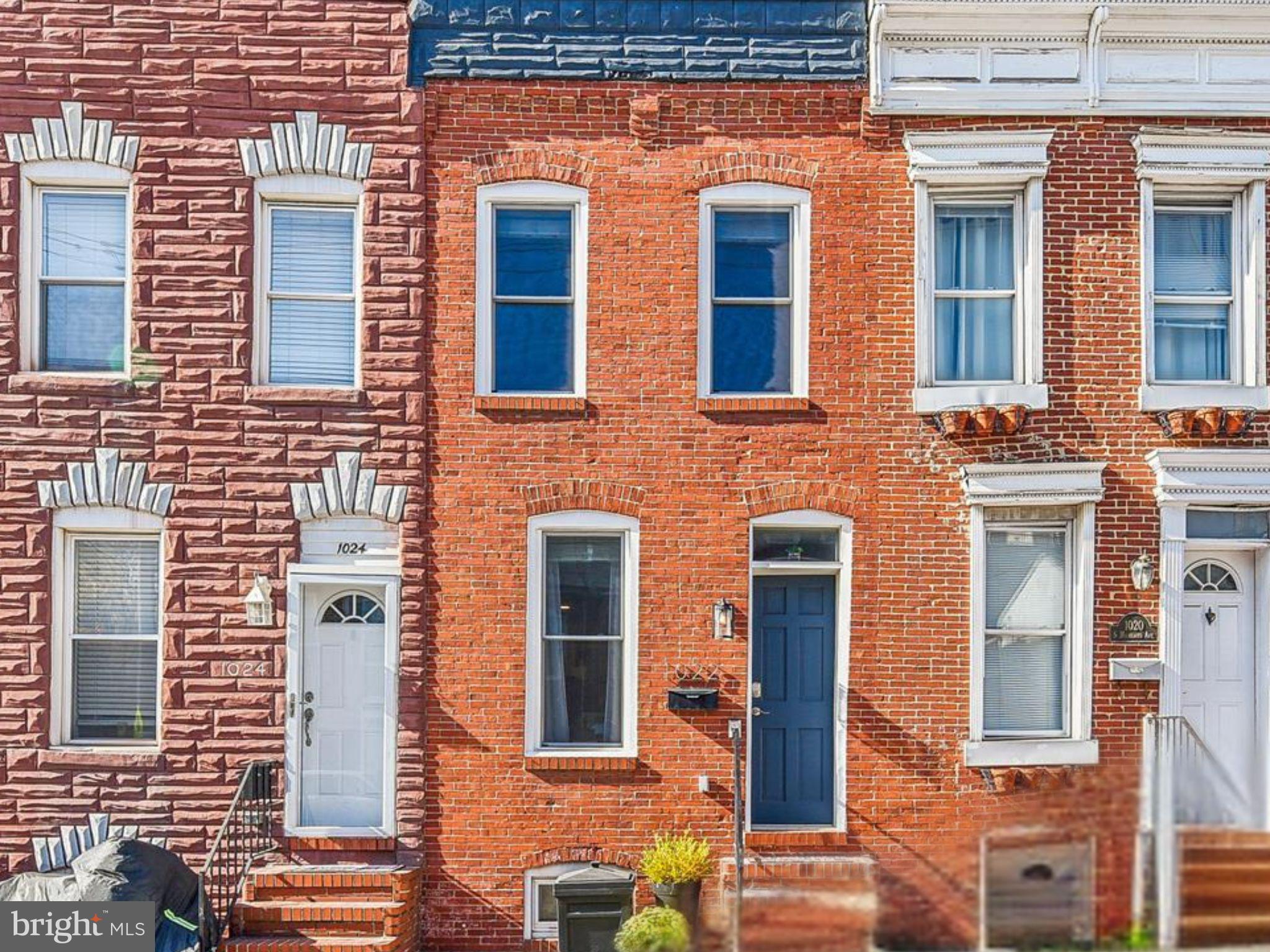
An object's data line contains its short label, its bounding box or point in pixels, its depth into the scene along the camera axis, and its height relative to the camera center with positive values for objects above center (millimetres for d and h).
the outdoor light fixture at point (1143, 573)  10219 -630
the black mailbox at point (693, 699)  10148 -1696
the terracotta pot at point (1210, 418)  10203 +631
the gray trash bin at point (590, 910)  9594 -3234
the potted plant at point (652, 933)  9094 -3244
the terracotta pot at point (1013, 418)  10172 +612
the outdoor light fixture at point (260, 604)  10070 -964
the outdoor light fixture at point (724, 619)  10219 -1049
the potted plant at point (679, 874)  9797 -3005
